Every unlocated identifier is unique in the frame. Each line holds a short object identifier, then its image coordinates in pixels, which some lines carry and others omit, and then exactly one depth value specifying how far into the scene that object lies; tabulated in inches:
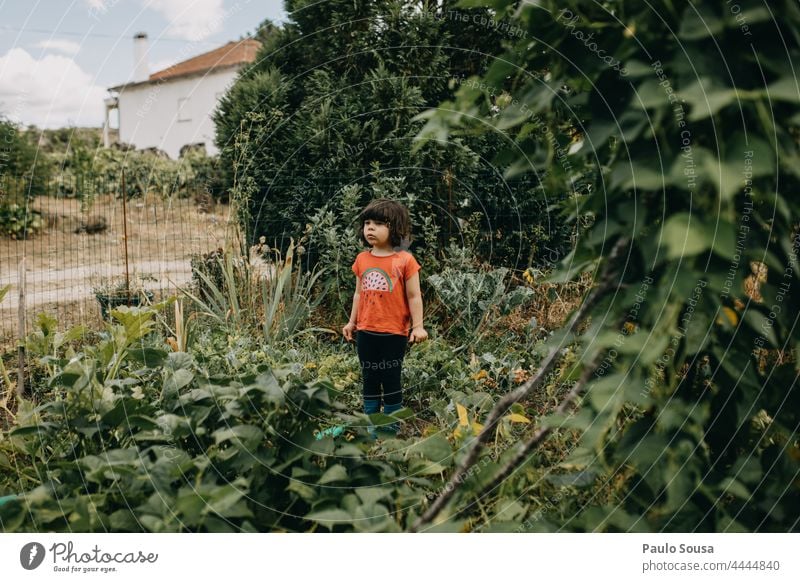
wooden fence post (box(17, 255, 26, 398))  130.4
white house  785.6
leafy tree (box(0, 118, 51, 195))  404.3
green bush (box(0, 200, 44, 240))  428.0
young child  134.6
